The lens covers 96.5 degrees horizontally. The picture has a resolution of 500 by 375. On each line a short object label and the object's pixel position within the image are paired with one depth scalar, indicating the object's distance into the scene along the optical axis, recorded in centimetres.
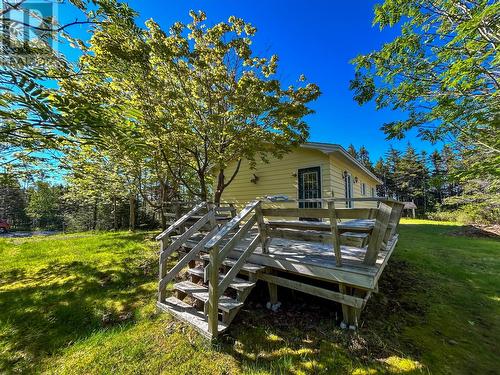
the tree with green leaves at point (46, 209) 2988
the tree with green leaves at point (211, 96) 553
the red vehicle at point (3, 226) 2354
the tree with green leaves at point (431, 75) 361
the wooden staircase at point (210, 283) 287
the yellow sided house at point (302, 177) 815
